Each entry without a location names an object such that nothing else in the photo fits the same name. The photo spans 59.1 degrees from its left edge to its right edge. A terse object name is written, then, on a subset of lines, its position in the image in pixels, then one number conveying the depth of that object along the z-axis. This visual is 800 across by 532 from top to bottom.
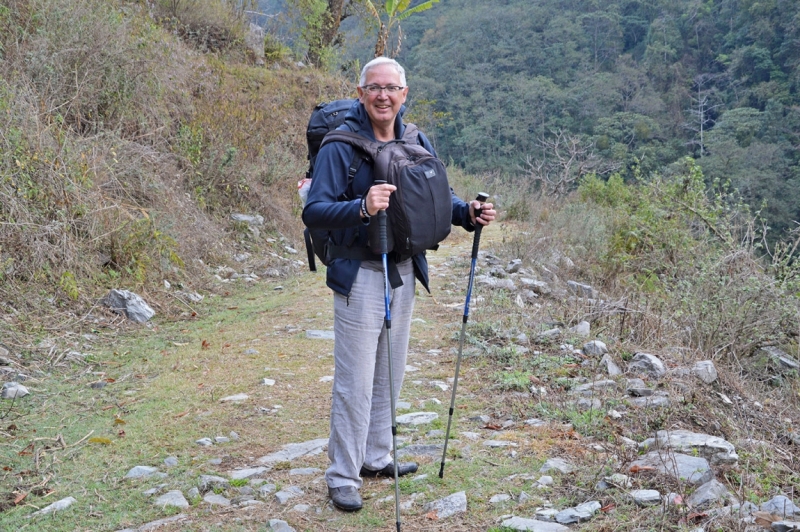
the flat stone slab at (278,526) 3.09
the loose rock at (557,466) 3.49
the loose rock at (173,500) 3.31
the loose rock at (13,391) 4.80
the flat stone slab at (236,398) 4.87
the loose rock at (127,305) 6.96
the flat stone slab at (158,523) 3.08
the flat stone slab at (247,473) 3.67
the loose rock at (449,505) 3.22
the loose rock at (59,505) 3.22
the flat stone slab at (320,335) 6.55
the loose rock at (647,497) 3.01
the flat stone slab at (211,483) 3.51
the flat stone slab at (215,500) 3.37
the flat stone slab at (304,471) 3.70
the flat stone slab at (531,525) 2.92
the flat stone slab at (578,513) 2.98
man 3.10
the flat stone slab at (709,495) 2.90
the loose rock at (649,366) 4.95
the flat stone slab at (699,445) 3.42
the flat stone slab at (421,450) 3.94
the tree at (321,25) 19.86
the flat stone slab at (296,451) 3.92
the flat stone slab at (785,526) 2.64
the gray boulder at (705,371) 4.95
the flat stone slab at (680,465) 3.15
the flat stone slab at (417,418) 4.45
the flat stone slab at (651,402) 4.25
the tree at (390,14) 18.48
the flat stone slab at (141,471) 3.66
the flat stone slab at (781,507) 2.80
